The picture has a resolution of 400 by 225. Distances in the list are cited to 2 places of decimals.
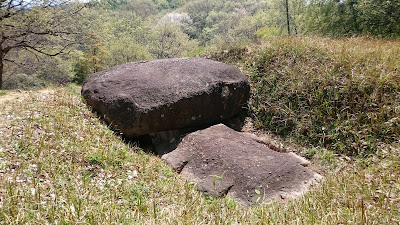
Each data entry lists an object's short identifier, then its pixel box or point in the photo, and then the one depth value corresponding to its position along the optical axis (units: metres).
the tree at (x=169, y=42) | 36.78
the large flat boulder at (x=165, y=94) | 5.52
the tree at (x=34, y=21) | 9.10
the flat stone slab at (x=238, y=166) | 4.13
